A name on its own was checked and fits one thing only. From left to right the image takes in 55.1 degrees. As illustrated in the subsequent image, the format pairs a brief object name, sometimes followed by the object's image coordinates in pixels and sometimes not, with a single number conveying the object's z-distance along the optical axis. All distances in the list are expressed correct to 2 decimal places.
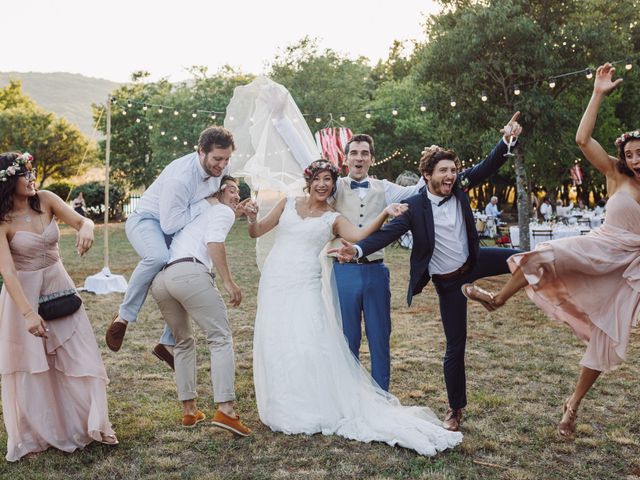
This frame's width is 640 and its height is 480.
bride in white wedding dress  4.11
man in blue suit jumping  4.02
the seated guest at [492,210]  22.64
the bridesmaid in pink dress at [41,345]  3.74
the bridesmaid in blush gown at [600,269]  3.86
